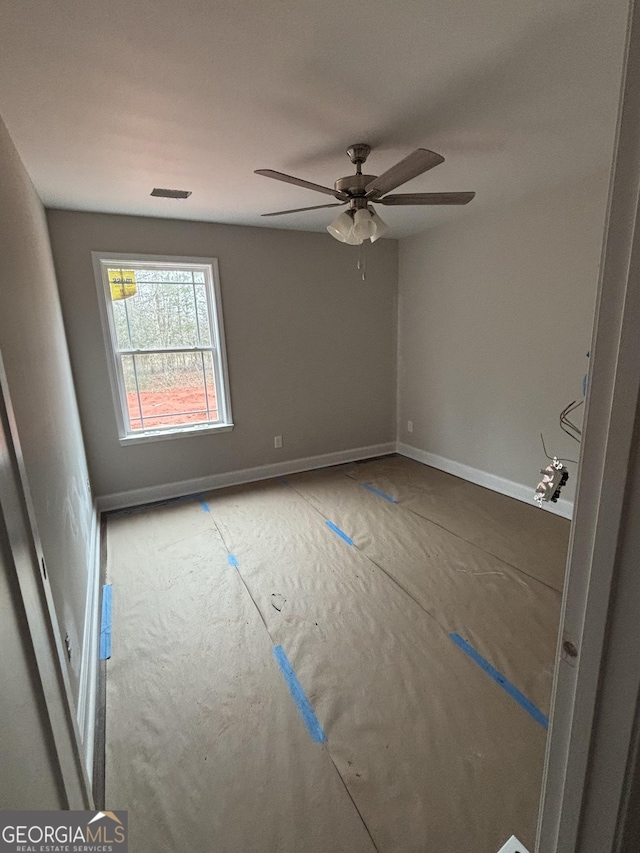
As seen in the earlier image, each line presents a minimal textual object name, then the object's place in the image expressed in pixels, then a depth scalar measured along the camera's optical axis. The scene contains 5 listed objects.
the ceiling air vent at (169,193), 2.62
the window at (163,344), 3.32
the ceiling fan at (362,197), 1.83
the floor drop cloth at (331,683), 1.25
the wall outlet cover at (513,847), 1.13
